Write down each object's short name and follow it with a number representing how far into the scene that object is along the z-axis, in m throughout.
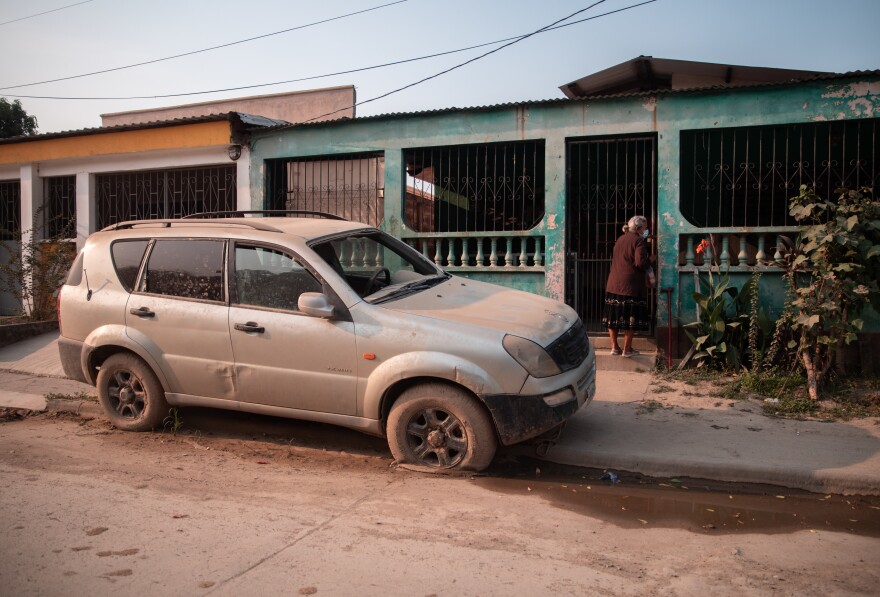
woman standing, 7.67
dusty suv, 4.55
